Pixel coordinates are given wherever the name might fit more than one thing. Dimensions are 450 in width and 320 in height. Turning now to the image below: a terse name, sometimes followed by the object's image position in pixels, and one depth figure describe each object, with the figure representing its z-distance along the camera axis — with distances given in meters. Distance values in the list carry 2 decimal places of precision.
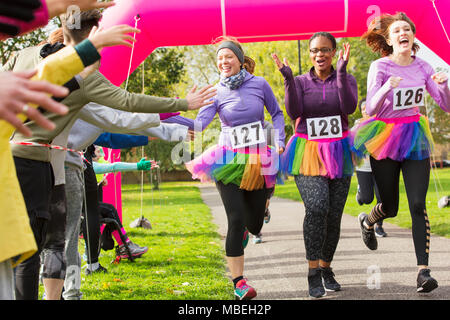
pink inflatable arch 7.09
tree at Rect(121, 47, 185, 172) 18.91
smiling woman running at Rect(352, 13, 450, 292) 4.63
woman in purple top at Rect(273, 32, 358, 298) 4.66
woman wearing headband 4.55
